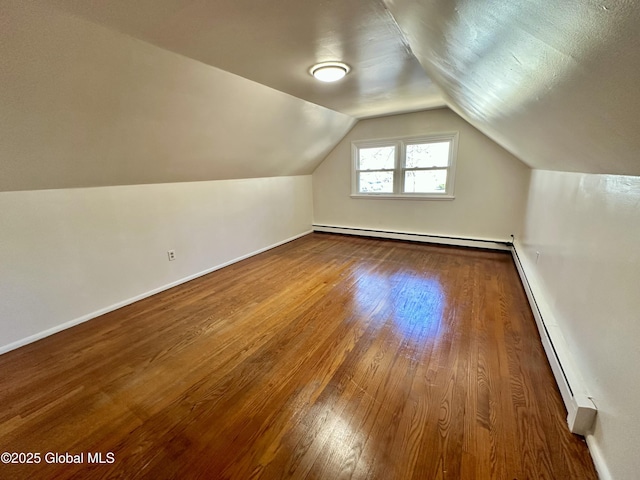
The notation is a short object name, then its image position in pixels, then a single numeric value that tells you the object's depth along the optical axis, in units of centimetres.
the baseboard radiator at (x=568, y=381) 136
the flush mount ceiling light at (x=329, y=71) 228
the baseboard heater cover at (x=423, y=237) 432
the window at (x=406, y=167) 451
